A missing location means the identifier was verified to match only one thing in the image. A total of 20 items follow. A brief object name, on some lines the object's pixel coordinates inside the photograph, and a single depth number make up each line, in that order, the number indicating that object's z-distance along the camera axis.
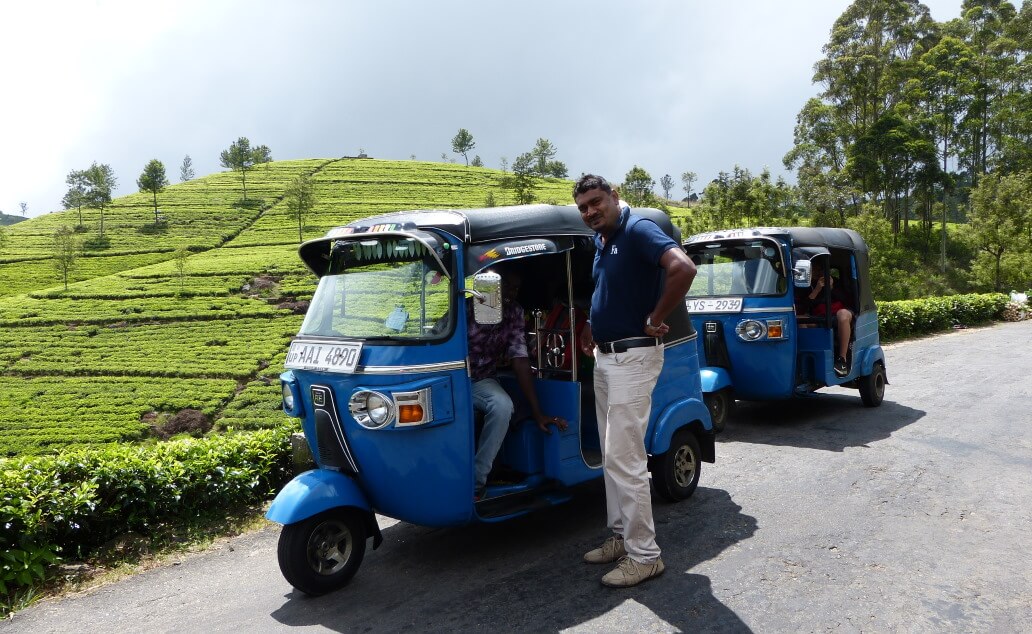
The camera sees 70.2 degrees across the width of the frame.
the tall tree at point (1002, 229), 33.75
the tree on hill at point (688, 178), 118.88
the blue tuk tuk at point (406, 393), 4.59
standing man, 4.54
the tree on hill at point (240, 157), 93.62
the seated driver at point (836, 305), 9.75
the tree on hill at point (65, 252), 56.08
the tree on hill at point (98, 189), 77.25
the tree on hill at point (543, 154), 112.62
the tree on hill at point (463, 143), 123.19
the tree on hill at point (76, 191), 80.95
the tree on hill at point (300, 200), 68.75
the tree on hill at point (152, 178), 80.62
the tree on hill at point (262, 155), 103.28
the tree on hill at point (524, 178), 68.95
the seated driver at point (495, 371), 5.04
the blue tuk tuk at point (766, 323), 8.95
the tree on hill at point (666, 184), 133.98
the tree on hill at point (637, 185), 66.94
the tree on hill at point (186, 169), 126.88
